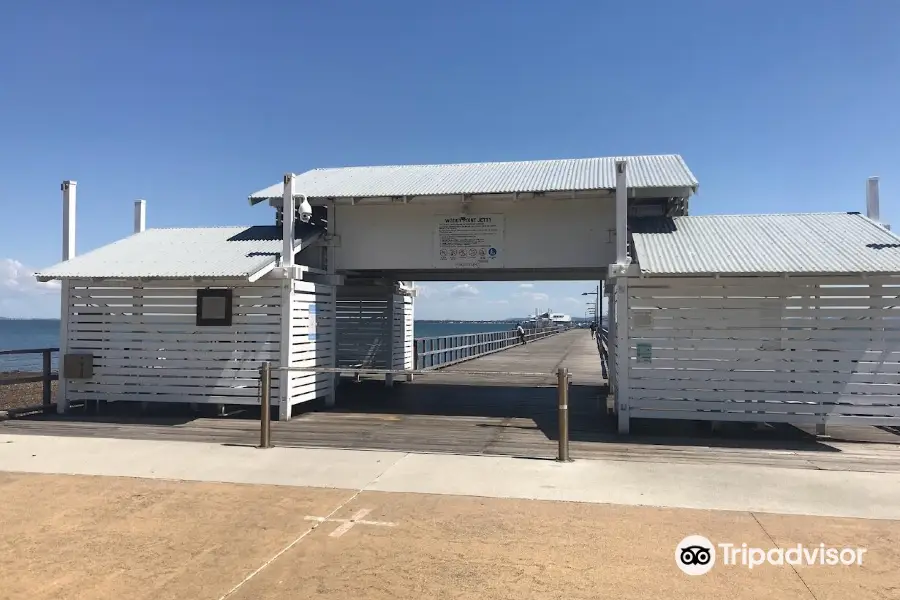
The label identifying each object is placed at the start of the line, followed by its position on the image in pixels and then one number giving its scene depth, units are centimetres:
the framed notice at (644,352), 927
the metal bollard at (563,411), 731
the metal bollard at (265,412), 814
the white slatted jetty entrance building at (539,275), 887
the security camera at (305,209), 1094
